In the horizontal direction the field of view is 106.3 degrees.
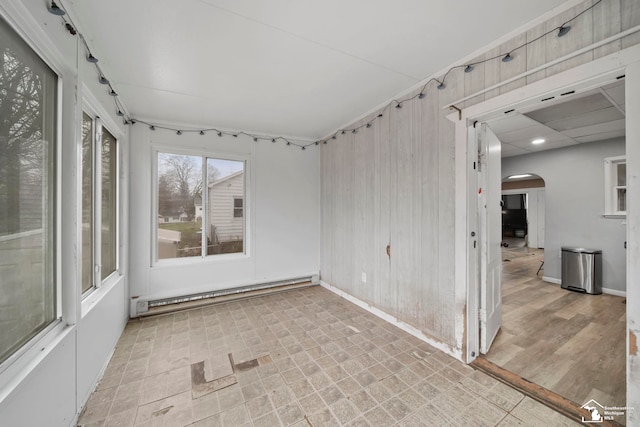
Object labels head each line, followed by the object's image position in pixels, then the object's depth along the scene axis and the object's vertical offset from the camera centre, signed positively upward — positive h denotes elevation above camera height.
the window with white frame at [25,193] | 1.07 +0.11
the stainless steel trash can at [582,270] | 3.96 -0.99
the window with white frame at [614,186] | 4.00 +0.43
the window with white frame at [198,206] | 3.46 +0.11
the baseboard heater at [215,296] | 3.17 -1.26
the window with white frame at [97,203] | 1.95 +0.10
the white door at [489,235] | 2.22 -0.22
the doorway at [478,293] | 1.88 -0.72
